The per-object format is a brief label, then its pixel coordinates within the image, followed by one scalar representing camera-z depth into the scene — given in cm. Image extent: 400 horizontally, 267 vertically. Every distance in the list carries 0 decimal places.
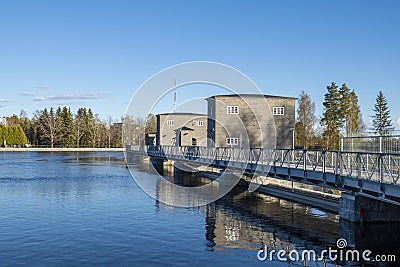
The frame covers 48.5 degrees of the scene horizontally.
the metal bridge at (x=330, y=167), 1786
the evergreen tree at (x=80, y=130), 12605
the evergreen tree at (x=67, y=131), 12106
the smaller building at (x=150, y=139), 8468
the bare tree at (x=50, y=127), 12069
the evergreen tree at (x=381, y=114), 8214
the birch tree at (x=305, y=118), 7781
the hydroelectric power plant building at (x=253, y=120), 4828
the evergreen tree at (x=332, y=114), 7100
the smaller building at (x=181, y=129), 6700
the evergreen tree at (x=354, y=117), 7276
